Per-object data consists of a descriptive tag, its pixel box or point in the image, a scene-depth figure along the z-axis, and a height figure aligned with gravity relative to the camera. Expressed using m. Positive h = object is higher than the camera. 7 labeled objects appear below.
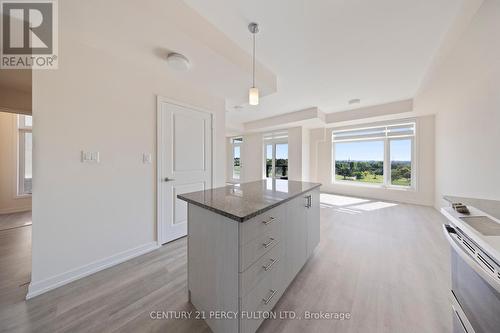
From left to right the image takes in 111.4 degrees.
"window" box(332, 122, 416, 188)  4.86 +0.34
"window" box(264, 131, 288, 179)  6.44 +0.44
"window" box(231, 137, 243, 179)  7.89 +0.49
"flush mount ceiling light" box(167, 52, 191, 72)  1.87 +1.16
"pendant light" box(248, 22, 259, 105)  1.79 +0.88
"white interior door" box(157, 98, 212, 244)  2.43 +0.09
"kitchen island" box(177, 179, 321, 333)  1.04 -0.63
